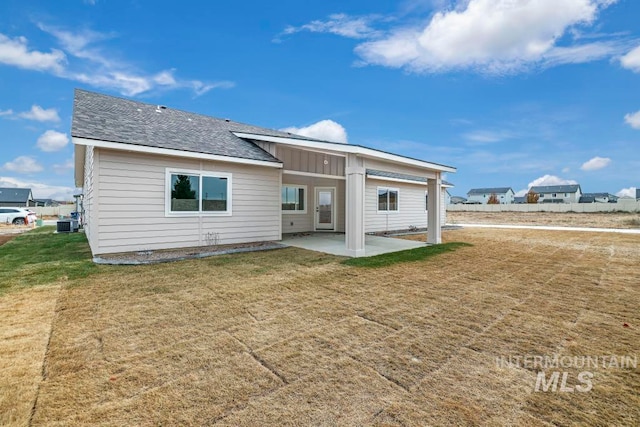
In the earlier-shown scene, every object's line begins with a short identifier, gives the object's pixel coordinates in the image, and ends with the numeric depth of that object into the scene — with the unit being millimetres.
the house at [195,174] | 7055
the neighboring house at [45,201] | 56722
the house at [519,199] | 71044
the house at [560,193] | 66081
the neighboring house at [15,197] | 44575
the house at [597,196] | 64312
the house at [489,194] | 77000
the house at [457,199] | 81250
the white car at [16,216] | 20656
